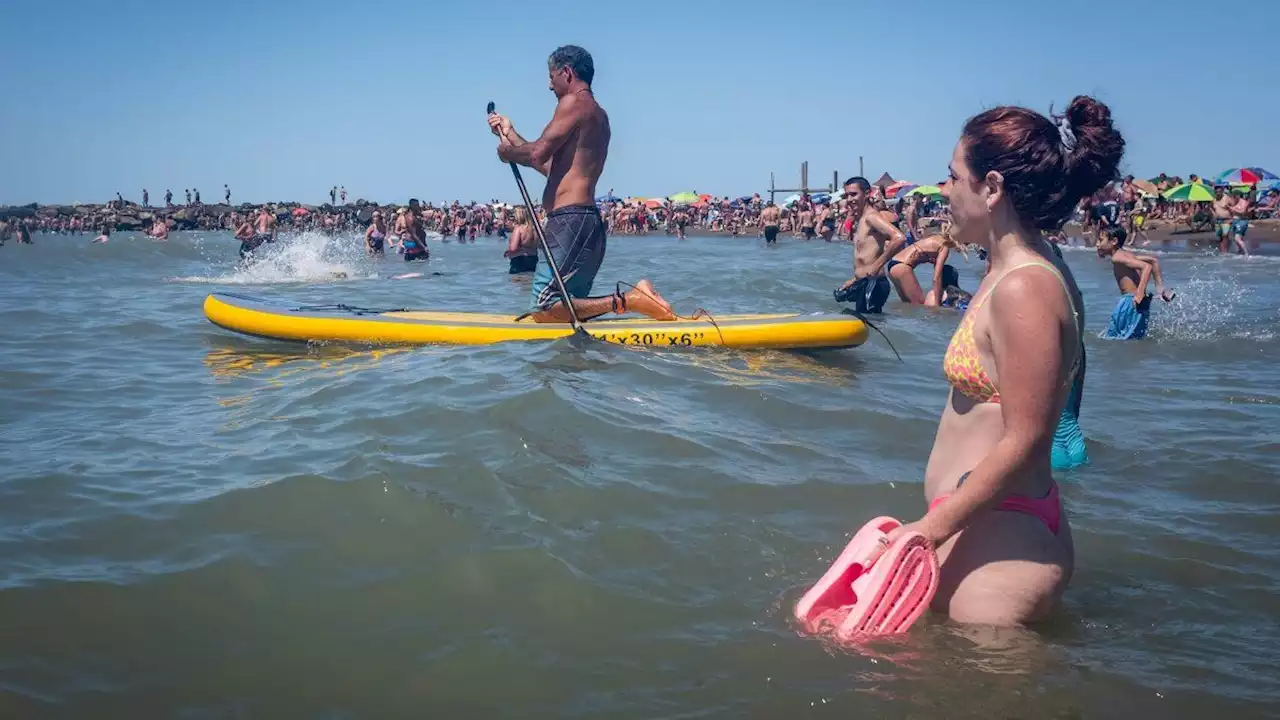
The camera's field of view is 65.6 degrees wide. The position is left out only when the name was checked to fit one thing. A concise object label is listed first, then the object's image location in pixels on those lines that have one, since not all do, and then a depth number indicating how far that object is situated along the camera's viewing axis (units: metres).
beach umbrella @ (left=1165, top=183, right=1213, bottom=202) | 26.89
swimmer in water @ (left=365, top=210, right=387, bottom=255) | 25.25
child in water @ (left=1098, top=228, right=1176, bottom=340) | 9.34
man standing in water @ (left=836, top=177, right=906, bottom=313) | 10.56
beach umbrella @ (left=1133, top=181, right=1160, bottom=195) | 30.75
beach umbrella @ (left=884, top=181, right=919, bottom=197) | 40.22
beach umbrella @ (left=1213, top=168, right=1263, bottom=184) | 29.73
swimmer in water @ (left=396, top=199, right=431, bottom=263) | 21.92
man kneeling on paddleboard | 6.57
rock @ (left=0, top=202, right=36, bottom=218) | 66.62
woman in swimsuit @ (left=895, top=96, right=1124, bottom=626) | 2.27
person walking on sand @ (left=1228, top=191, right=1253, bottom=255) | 22.53
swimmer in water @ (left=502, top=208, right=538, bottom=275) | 15.90
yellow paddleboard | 6.94
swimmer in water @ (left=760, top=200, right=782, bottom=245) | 35.09
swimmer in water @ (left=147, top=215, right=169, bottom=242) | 34.40
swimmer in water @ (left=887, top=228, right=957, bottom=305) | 11.25
